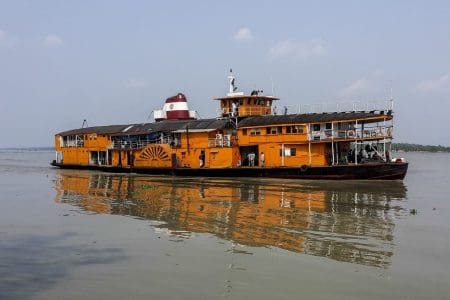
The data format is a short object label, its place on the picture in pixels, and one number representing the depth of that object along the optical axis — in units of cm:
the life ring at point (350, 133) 3481
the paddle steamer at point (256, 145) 3431
